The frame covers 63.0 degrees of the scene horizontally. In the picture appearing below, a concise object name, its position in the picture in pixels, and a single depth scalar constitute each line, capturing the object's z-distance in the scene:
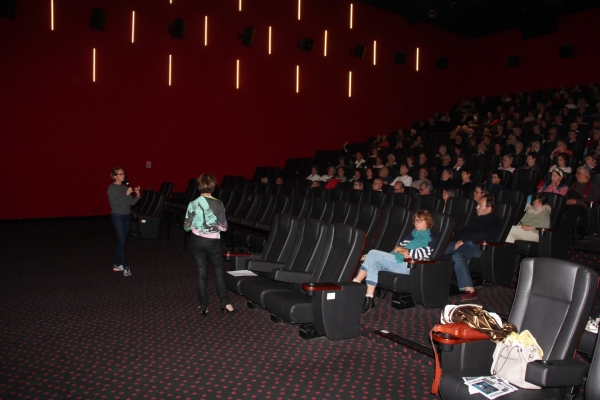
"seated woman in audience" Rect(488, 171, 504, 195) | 6.38
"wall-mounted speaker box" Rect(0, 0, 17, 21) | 8.47
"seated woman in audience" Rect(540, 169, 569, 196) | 5.93
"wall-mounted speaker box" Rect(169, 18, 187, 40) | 10.30
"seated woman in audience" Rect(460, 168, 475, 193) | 6.91
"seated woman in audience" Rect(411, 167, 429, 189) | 7.74
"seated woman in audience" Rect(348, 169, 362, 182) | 8.84
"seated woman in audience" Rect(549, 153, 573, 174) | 6.75
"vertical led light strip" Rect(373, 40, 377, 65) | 13.48
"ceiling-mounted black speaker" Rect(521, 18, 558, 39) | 13.15
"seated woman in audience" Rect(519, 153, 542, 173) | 6.95
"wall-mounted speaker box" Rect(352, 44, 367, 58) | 12.90
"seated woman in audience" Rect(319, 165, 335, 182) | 9.45
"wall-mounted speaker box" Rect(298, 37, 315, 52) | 12.02
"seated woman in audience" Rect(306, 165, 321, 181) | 9.91
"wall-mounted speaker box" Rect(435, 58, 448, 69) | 14.65
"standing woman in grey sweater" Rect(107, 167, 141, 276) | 5.38
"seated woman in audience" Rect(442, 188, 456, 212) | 5.72
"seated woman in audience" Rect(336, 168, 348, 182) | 9.23
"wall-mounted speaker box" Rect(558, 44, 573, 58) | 13.00
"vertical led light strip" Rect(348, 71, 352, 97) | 13.15
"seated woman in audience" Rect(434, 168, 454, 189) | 7.36
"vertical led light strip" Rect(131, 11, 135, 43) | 10.02
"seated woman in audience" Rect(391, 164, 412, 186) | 8.06
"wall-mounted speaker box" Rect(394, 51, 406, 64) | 13.71
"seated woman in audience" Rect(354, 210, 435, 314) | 4.16
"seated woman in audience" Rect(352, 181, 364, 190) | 7.34
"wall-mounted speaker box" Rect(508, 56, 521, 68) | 14.20
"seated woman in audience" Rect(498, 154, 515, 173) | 7.27
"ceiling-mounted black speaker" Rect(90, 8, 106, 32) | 9.45
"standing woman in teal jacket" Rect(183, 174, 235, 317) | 3.90
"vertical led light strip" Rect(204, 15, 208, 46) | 10.80
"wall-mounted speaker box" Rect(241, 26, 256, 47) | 11.06
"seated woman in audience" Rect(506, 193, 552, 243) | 5.14
